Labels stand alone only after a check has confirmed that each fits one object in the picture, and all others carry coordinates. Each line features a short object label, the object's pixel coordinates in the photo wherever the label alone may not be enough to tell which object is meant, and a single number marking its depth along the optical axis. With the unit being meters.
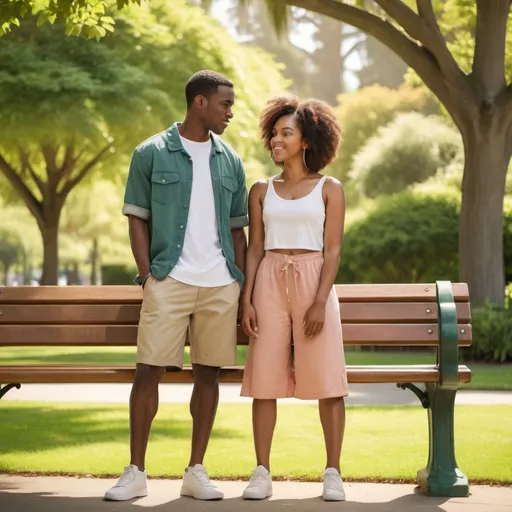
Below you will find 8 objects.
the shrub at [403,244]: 20.98
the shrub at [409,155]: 41.94
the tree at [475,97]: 15.58
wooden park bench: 6.29
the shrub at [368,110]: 55.09
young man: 5.97
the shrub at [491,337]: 15.32
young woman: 6.00
